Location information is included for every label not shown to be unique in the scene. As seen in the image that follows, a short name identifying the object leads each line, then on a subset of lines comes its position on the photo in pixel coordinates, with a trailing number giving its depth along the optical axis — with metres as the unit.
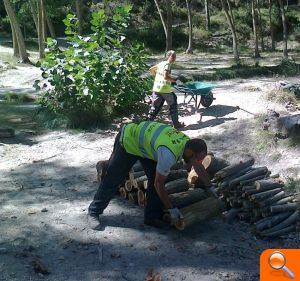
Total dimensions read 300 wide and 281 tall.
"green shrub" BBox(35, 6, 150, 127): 9.60
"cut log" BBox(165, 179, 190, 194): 5.85
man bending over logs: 4.75
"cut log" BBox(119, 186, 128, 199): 6.35
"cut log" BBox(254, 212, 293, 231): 5.52
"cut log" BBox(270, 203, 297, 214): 5.62
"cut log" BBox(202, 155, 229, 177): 6.41
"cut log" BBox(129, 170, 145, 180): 6.07
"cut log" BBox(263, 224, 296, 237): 5.46
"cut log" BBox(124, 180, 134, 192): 6.13
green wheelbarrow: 9.82
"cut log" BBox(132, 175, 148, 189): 5.93
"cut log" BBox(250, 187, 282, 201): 5.66
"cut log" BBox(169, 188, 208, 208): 5.60
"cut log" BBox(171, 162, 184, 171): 6.41
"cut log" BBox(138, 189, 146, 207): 5.98
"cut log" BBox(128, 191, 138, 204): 6.20
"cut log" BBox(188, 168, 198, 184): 6.13
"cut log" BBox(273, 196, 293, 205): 5.74
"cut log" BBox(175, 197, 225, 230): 5.27
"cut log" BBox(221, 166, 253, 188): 6.04
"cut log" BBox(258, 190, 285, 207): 5.65
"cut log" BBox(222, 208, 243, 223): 5.83
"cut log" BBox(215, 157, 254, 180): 6.13
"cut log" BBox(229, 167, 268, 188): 5.95
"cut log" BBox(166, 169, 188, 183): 6.17
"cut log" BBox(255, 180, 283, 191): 5.77
